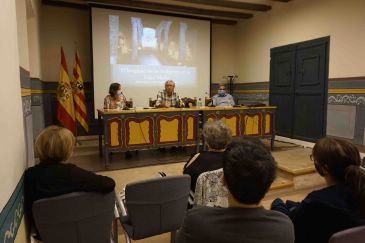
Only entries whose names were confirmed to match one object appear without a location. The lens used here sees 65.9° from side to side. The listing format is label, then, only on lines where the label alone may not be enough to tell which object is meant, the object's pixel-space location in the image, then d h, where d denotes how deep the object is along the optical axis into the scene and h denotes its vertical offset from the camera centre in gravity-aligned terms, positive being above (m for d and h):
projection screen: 5.96 +0.91
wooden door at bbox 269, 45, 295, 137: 5.91 +0.18
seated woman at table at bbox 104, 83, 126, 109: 4.61 -0.09
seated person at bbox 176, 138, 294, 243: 0.84 -0.36
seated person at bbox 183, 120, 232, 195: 1.74 -0.38
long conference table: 3.96 -0.48
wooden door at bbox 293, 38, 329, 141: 5.20 +0.08
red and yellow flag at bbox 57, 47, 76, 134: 5.28 -0.14
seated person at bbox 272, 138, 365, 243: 1.08 -0.41
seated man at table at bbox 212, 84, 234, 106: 5.79 -0.11
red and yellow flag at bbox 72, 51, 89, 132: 5.53 -0.11
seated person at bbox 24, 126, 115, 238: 1.38 -0.41
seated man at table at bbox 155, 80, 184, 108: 4.92 -0.07
